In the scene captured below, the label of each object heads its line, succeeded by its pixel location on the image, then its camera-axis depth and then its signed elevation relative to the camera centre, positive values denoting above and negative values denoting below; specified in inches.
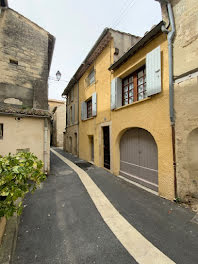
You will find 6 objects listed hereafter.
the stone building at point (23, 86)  241.8 +117.5
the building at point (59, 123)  830.1 +84.5
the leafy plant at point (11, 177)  76.0 -28.1
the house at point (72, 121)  503.8 +64.2
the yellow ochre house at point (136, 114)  174.1 +40.0
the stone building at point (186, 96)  144.7 +49.4
